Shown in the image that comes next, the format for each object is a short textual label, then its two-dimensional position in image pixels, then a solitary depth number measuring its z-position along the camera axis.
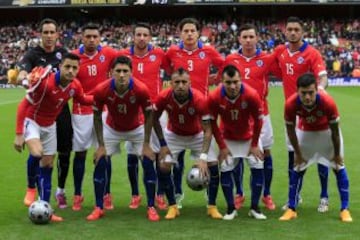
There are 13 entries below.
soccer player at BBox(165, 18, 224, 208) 12.69
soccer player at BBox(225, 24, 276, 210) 12.41
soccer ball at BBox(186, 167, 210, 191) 11.05
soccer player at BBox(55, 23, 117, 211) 12.45
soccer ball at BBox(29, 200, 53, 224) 10.88
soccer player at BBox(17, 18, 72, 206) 12.25
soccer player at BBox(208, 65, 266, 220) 11.01
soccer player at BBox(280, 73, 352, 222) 10.60
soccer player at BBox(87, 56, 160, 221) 11.28
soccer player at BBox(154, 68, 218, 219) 11.21
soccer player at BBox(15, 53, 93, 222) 11.19
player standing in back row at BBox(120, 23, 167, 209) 12.60
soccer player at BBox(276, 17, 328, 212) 12.08
